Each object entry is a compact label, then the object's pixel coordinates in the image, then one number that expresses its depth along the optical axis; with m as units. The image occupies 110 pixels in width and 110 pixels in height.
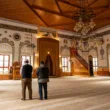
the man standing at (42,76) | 4.32
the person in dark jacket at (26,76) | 4.32
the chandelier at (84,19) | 8.75
